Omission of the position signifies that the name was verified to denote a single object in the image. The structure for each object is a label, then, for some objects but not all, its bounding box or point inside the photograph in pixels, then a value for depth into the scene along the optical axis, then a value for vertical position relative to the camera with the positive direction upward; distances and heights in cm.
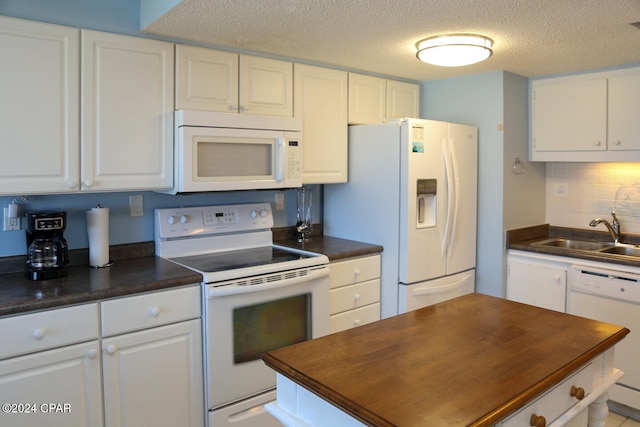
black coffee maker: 225 -22
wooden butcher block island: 120 -48
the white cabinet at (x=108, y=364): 193 -70
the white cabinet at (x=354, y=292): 301 -58
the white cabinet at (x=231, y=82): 266 +66
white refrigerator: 311 -3
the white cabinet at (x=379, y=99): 341 +72
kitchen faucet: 350 -19
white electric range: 242 -52
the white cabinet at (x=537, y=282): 327 -56
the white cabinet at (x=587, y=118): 323 +57
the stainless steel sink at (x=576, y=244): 354 -33
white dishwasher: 293 -65
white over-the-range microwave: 256 +26
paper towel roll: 250 -18
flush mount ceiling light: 263 +81
